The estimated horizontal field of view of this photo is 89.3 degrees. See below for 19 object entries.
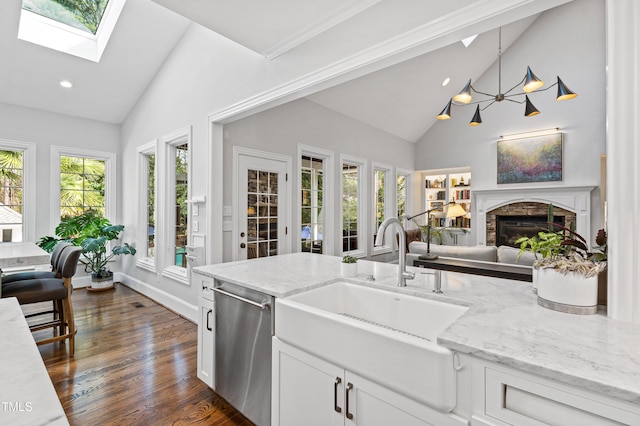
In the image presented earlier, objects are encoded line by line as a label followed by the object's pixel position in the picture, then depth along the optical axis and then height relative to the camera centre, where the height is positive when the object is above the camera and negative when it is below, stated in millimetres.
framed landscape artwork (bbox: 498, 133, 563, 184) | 5941 +993
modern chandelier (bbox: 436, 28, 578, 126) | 3584 +1362
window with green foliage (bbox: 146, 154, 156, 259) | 4855 +91
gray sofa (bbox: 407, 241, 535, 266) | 3559 -491
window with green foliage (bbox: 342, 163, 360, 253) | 5332 +87
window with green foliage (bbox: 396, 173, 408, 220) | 6945 +397
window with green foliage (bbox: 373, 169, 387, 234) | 6129 +329
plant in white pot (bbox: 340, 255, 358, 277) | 1938 -346
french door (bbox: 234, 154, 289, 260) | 3768 +51
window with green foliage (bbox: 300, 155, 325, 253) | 4668 +121
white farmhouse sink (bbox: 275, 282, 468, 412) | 1039 -509
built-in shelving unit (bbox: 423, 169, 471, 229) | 7148 +445
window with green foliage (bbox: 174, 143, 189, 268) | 4301 +82
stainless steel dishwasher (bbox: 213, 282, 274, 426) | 1710 -789
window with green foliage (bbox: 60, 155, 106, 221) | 4879 +399
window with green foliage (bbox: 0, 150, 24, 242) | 4398 +236
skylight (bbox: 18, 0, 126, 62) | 3701 +2259
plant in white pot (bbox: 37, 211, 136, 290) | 4500 -401
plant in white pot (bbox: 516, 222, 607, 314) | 1243 -236
